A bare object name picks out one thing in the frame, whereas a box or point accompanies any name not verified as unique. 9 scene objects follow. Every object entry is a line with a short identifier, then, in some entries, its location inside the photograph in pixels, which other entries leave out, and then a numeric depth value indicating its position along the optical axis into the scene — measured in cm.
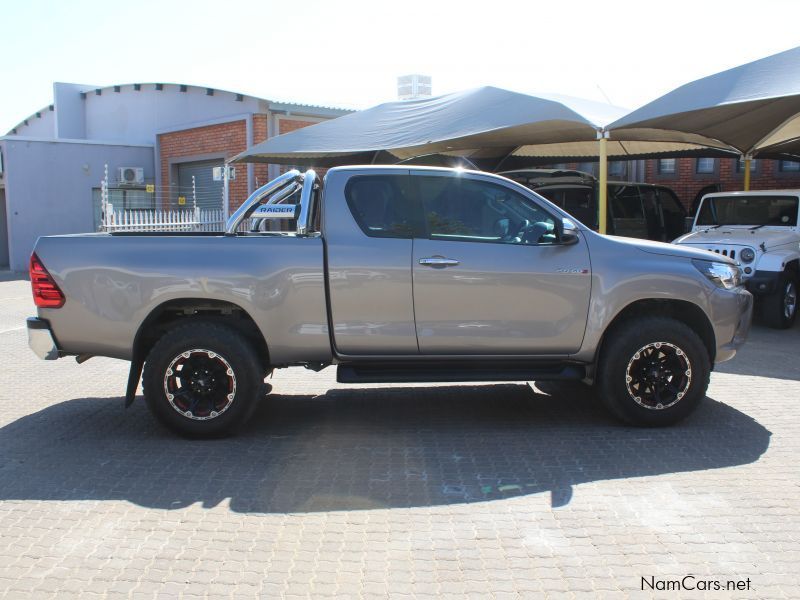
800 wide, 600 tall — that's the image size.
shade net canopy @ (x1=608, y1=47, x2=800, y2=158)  1096
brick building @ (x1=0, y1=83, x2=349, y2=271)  2067
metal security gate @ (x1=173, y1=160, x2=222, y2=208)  2192
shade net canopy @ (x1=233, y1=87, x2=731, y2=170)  1341
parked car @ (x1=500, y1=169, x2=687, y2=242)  1437
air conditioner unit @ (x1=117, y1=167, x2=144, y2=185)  2191
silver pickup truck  545
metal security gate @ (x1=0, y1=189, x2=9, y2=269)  2433
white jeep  1049
